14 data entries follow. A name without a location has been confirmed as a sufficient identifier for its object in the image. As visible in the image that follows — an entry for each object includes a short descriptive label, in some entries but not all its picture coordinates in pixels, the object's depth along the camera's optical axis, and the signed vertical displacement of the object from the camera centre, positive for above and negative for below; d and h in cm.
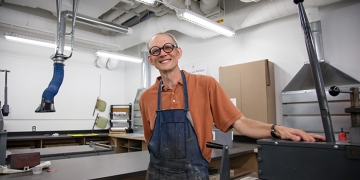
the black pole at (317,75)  95 +12
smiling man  129 -7
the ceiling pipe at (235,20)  331 +144
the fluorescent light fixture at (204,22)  315 +120
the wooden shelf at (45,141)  479 -76
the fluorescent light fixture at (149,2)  304 +136
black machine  76 -18
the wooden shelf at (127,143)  507 -86
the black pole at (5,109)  330 -3
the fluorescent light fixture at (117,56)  491 +110
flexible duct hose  229 +15
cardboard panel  349 +25
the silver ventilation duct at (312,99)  276 +7
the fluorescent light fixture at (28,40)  404 +121
